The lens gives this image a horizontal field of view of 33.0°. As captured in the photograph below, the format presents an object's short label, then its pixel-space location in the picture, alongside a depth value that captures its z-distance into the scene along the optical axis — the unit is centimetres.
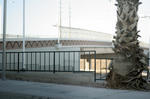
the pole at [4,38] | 1262
